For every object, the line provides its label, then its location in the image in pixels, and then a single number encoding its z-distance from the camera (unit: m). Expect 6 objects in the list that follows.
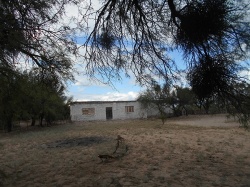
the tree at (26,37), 2.83
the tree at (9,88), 3.72
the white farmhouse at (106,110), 24.07
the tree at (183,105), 20.90
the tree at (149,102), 20.96
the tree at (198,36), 3.11
